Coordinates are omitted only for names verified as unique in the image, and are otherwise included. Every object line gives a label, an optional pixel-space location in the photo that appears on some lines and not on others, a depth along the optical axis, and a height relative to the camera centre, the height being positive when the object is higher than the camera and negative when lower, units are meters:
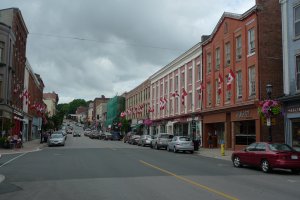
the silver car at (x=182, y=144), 35.19 -1.08
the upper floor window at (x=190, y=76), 50.16 +6.75
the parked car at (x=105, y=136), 77.44 -0.97
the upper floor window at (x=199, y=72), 47.20 +6.77
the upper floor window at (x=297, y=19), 28.58 +7.78
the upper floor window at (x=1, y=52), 42.08 +7.96
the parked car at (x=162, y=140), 40.60 -0.93
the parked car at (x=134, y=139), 54.46 -1.09
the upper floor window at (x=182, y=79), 53.24 +6.69
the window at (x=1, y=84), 41.97 +4.63
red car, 18.33 -1.14
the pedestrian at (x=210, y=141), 42.03 -1.02
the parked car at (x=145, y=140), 47.65 -1.05
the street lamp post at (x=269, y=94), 23.93 +2.20
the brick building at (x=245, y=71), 33.22 +5.21
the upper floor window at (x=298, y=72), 28.41 +4.12
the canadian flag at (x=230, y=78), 34.00 +4.39
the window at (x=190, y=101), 49.42 +3.65
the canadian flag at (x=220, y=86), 37.16 +4.43
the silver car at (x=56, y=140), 45.75 -1.06
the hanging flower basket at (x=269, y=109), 24.34 +1.36
